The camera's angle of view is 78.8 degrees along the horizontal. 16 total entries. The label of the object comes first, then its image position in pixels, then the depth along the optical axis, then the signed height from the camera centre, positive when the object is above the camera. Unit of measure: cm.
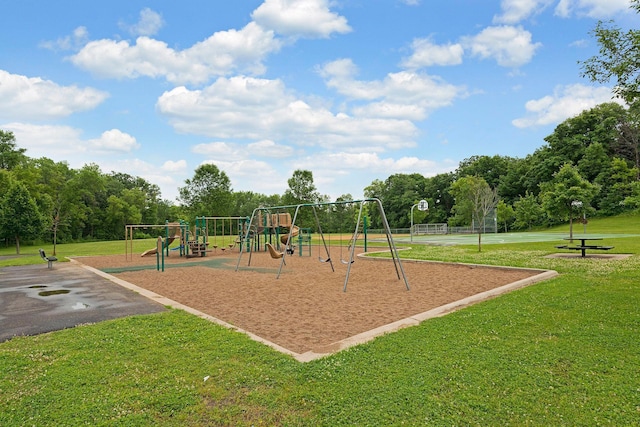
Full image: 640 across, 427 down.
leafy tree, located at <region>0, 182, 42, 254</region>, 3234 +55
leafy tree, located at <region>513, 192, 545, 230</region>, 5131 +82
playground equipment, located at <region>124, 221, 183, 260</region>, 1878 -83
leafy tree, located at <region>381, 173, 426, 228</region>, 7281 +465
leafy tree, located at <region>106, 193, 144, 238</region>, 5553 +81
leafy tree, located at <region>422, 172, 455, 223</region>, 7238 +408
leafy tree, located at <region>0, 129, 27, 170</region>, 4969 +893
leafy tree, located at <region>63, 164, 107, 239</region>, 5078 +268
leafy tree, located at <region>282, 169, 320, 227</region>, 5769 +449
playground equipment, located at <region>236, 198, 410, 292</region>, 901 -52
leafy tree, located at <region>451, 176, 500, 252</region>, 5800 +289
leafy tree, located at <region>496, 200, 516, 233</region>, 5506 +77
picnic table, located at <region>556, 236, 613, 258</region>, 1340 -110
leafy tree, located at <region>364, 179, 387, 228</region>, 8228 +628
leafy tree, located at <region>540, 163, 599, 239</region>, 2345 +124
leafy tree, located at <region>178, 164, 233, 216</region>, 5441 +395
